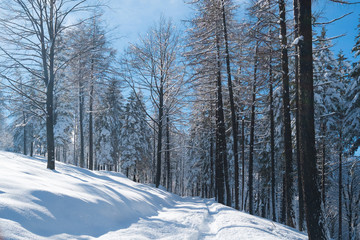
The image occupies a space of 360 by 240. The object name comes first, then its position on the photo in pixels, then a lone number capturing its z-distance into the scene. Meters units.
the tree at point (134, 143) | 28.19
